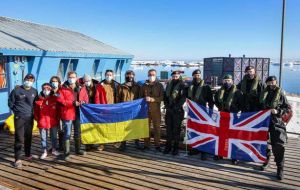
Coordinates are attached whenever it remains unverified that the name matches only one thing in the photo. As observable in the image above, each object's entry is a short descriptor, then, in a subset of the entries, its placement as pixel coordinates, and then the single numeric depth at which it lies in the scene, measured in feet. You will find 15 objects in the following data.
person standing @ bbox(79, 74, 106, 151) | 17.32
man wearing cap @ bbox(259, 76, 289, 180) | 14.46
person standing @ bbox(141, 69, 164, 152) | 17.89
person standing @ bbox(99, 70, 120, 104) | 17.99
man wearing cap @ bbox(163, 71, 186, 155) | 17.31
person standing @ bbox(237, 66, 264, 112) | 15.96
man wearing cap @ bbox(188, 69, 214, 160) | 16.90
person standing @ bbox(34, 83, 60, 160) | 16.56
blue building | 23.46
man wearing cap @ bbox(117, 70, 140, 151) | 18.41
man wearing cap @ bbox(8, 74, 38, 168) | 15.91
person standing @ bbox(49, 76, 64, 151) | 16.80
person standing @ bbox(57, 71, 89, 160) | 16.58
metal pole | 24.91
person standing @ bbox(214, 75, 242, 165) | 16.02
